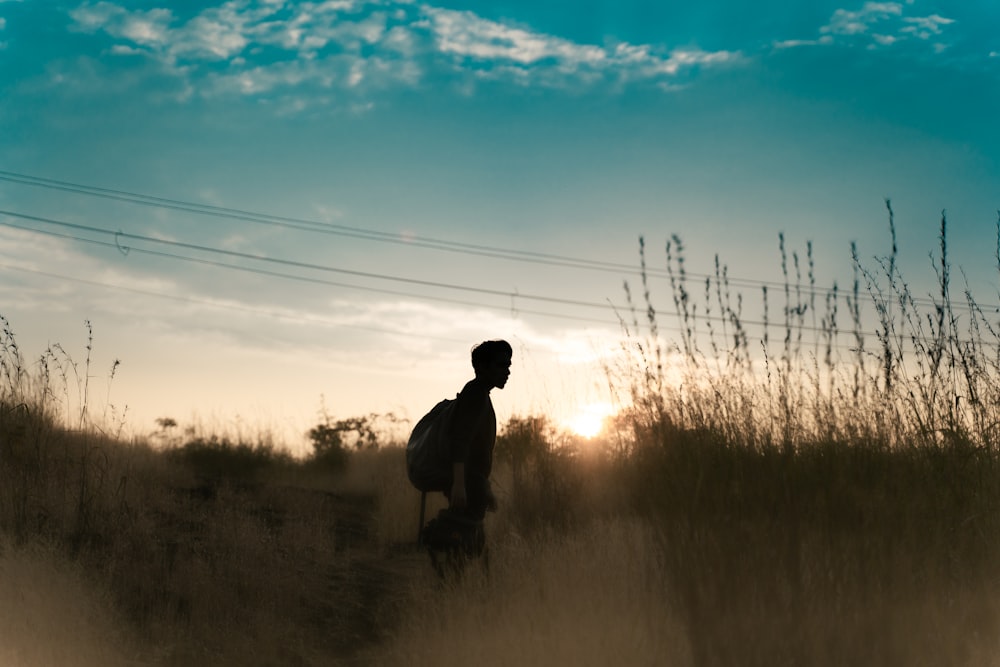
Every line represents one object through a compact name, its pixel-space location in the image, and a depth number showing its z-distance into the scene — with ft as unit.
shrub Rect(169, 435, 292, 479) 46.39
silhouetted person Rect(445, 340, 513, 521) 18.66
